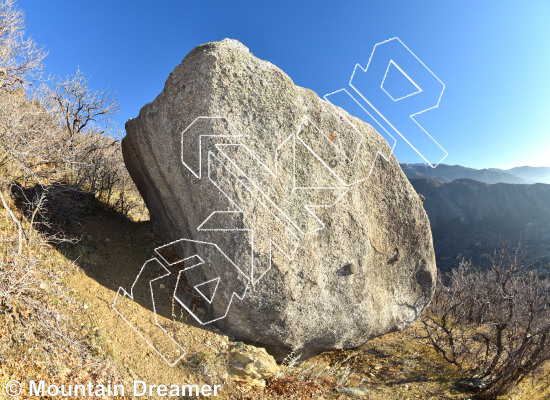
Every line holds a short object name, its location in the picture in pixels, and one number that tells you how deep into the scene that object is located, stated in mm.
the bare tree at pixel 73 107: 9781
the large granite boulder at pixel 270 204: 4777
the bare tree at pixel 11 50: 9055
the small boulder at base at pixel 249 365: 4629
